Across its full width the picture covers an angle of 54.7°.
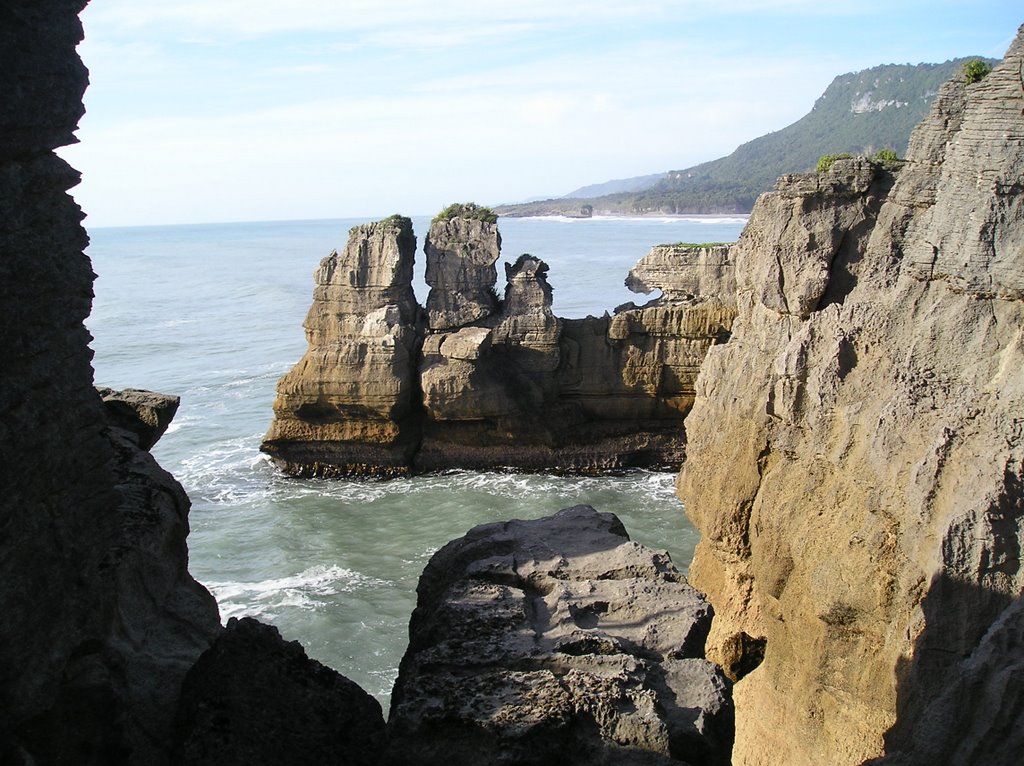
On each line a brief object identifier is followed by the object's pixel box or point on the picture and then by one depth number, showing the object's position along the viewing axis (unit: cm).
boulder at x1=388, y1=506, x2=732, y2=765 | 701
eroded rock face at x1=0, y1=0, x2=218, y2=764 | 621
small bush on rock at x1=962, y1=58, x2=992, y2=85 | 1199
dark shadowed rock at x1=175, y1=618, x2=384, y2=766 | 693
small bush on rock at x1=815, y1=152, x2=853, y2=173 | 1379
